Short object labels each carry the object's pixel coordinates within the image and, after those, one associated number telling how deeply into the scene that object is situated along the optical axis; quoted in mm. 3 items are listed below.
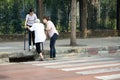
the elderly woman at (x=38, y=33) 16641
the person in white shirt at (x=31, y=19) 18016
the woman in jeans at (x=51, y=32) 16766
